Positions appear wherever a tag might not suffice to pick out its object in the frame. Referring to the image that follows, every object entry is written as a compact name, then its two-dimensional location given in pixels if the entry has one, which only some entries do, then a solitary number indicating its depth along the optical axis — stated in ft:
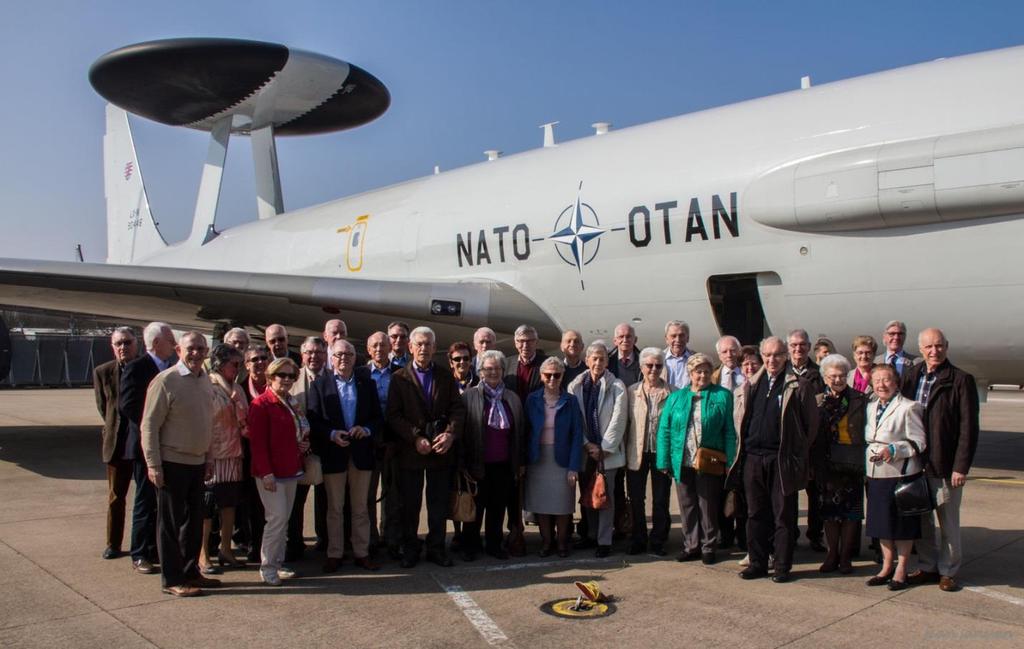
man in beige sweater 15.58
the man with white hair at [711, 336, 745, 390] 19.79
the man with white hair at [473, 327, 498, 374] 21.42
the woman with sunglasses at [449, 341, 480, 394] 19.88
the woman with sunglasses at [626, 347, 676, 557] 19.11
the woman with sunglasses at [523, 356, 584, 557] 18.86
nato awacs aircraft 22.16
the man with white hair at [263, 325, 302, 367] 21.24
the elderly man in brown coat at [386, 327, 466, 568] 18.03
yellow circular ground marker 14.35
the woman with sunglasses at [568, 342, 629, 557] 18.99
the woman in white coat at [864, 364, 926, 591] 15.81
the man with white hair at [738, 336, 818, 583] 16.40
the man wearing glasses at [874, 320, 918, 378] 21.16
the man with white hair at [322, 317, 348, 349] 20.86
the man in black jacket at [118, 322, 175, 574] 17.27
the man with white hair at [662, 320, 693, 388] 21.76
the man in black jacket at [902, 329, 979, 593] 15.55
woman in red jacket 16.57
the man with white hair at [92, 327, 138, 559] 18.93
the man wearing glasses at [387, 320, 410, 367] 21.03
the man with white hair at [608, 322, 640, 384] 21.97
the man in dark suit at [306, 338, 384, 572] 17.79
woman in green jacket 17.87
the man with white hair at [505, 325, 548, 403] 20.44
